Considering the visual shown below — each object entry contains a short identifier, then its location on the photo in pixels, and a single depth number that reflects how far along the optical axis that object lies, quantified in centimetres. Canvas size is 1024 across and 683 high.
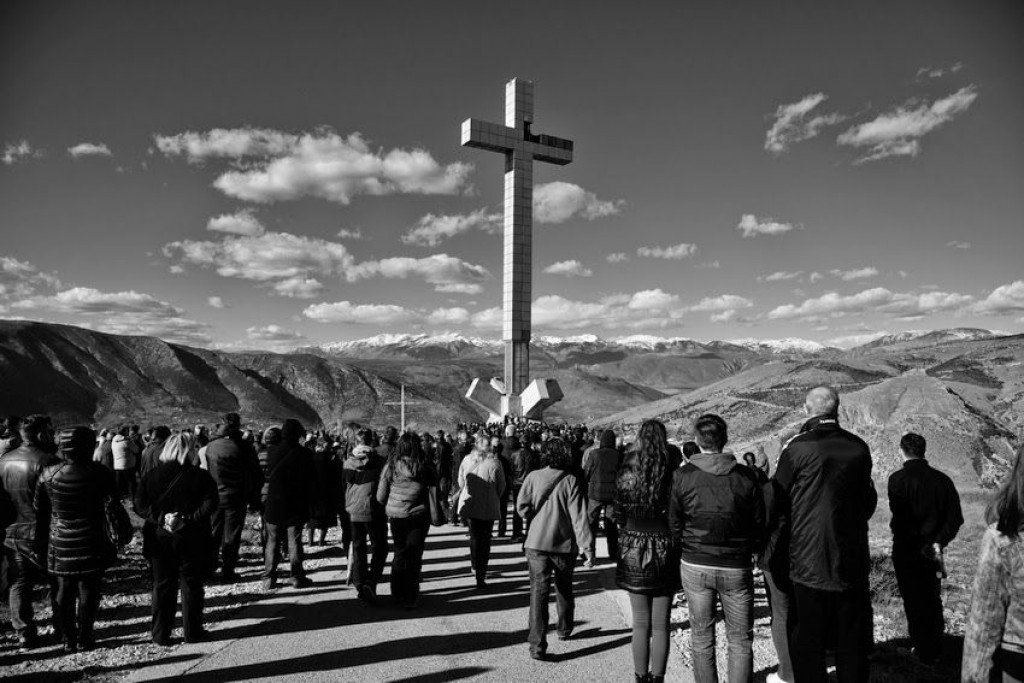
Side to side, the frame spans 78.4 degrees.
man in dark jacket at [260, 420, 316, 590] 746
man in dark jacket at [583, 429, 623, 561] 809
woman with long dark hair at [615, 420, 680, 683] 441
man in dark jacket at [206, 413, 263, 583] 773
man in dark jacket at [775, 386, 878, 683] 377
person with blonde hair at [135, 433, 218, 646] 561
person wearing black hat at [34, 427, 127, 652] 544
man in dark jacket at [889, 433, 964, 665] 510
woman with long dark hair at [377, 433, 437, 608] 661
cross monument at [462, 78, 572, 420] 2622
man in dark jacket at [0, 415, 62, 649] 568
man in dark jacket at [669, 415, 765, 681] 398
